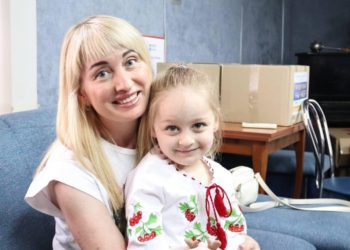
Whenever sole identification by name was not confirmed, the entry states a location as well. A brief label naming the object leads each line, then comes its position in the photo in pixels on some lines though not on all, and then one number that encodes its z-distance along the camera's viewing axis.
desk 2.19
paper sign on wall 2.62
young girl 1.00
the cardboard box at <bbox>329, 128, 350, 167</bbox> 3.34
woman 0.98
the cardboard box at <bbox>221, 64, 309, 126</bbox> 2.34
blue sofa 1.11
